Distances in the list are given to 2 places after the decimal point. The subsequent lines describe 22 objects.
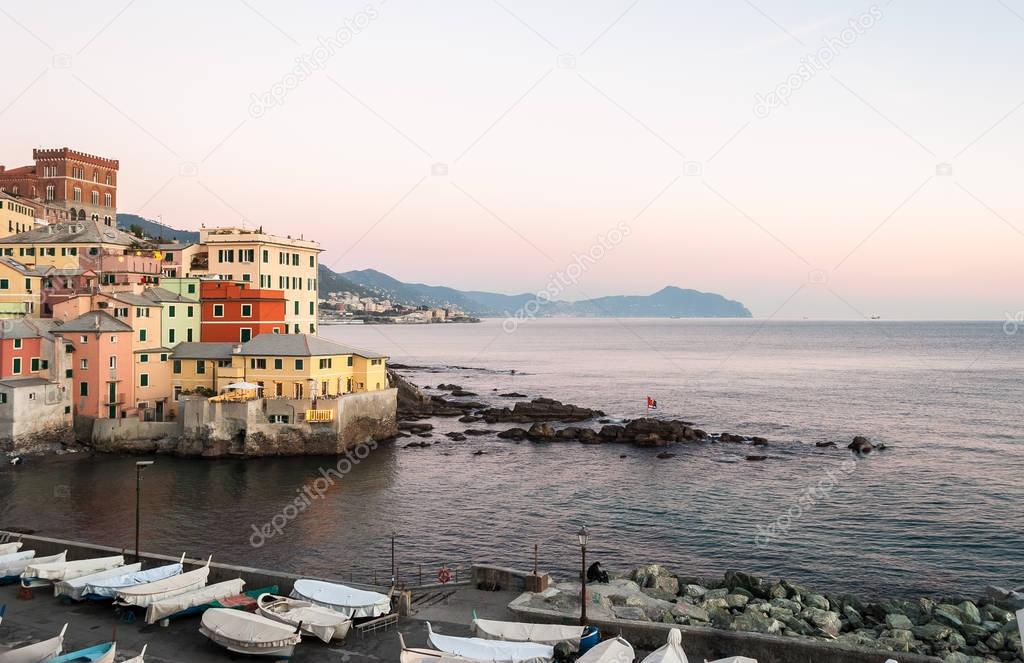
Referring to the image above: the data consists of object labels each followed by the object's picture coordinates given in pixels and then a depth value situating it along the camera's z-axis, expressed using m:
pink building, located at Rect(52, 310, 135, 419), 59.34
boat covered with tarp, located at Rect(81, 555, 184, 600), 23.25
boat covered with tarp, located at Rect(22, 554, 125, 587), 24.70
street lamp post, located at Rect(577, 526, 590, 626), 21.15
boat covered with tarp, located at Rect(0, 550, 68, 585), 25.73
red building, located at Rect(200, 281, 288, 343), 68.12
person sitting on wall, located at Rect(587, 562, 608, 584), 28.50
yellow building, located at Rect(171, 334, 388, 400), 60.88
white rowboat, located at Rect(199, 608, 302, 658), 19.72
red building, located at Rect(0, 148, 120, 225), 111.31
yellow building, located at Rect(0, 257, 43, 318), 63.12
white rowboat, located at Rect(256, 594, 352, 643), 21.08
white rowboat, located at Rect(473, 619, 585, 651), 20.52
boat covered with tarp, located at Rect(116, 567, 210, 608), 22.70
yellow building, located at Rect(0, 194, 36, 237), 88.75
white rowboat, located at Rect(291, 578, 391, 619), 22.34
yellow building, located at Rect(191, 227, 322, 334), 70.44
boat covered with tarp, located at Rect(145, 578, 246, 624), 22.12
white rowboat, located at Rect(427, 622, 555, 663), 19.39
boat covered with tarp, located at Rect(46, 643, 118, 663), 18.38
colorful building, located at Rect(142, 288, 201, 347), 65.19
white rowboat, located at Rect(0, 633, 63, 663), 18.34
